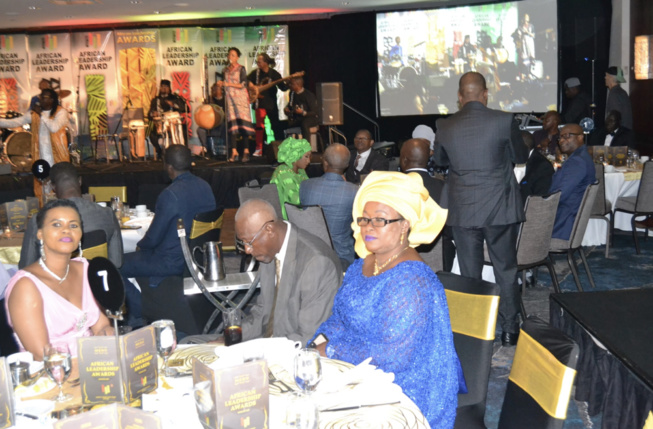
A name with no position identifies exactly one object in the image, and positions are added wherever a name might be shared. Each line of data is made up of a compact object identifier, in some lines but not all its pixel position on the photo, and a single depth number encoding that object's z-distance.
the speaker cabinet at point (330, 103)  12.54
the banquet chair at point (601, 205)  6.93
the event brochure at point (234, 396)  1.80
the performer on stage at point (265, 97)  13.84
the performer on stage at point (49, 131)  9.06
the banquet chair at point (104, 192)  7.09
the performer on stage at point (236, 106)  12.72
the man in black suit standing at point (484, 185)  4.60
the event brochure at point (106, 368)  2.09
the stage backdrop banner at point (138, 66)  14.84
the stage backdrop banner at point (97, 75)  14.94
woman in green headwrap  6.11
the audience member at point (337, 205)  5.16
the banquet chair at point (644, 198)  6.88
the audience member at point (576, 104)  10.64
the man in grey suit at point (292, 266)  2.95
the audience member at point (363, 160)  8.28
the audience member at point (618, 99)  10.27
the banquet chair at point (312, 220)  5.00
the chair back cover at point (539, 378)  2.04
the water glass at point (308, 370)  2.05
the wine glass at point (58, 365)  2.21
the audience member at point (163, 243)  4.80
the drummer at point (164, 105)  13.88
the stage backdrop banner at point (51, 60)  14.98
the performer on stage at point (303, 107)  12.51
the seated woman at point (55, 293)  2.77
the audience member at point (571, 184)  5.79
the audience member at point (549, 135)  8.69
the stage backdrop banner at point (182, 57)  14.93
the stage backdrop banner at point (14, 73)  14.84
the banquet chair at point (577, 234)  5.52
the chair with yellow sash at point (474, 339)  2.73
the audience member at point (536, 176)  6.21
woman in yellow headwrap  2.36
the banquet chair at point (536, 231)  5.04
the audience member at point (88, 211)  4.59
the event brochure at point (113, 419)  1.66
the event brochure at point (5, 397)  1.98
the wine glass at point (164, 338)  2.41
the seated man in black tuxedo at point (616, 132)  8.97
